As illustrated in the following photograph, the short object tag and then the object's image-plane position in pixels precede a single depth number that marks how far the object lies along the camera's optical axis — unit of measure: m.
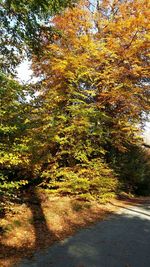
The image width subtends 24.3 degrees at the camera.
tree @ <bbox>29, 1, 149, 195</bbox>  13.80
